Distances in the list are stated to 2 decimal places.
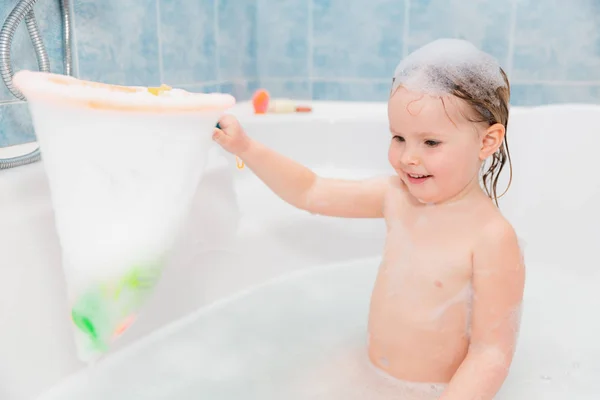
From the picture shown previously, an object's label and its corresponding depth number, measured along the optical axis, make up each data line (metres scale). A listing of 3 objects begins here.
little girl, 0.81
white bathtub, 0.92
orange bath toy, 1.71
